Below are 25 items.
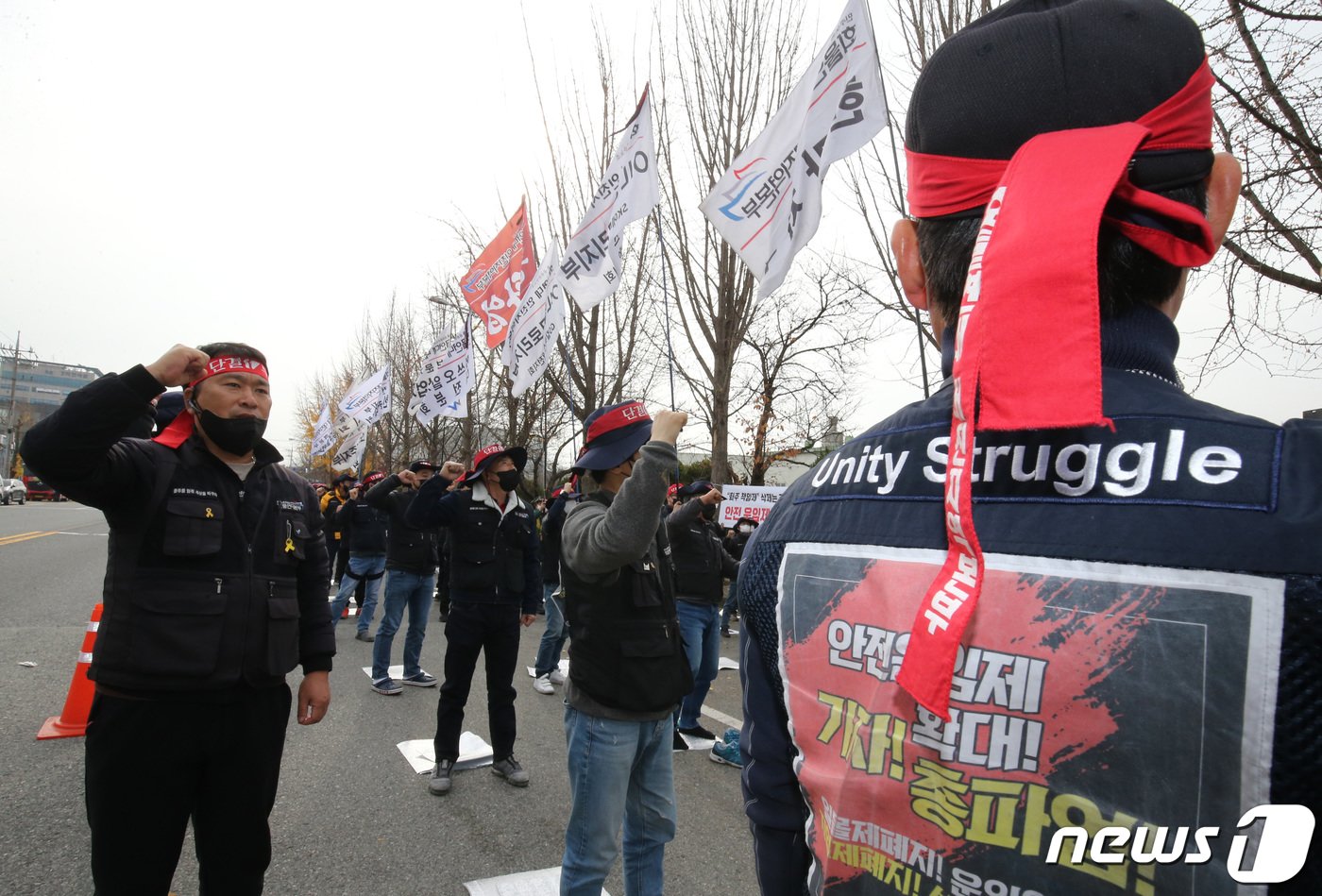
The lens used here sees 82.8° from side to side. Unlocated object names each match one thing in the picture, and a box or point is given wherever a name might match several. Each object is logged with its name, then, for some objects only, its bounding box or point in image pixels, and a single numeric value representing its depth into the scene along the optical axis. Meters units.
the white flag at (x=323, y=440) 16.52
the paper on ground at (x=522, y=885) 3.39
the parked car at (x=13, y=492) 44.34
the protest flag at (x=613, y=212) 6.31
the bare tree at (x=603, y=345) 16.78
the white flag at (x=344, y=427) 13.22
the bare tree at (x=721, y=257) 11.94
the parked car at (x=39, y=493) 55.78
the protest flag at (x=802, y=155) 4.80
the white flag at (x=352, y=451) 12.27
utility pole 62.44
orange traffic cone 5.12
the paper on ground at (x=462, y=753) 5.01
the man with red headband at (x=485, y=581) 4.77
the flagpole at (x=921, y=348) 4.84
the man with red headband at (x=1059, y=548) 0.65
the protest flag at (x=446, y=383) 9.96
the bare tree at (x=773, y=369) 22.20
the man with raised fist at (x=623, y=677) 2.55
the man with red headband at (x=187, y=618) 2.33
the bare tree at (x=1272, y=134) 4.75
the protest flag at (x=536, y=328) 7.46
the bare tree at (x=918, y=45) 7.18
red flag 8.62
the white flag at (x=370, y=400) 12.90
